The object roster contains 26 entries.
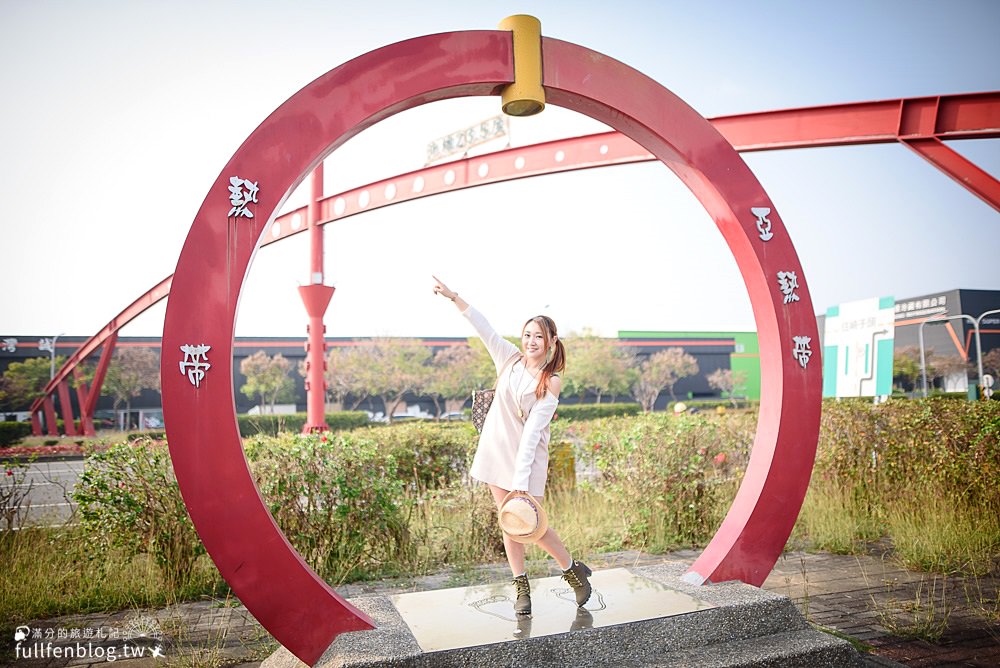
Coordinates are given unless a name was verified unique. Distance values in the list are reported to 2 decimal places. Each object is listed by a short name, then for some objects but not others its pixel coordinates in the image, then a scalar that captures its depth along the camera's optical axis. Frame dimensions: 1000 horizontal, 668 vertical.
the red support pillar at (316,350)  9.43
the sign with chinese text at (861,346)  9.84
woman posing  3.71
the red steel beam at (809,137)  6.11
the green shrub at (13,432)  22.61
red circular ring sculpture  3.28
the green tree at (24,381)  25.42
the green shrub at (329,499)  5.29
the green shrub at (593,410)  29.91
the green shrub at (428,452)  6.81
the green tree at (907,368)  31.97
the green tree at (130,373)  28.03
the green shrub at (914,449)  6.47
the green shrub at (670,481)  6.63
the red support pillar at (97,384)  18.53
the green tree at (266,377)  29.10
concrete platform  3.25
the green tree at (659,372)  37.31
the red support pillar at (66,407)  21.33
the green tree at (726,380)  39.22
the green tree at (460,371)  31.72
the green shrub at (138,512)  5.00
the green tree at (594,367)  35.75
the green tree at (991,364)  30.23
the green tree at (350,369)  30.41
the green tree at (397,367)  30.80
